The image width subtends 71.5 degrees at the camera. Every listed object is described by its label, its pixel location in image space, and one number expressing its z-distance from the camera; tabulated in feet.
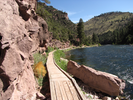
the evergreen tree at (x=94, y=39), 262.41
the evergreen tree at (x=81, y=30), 199.42
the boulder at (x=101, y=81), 20.06
